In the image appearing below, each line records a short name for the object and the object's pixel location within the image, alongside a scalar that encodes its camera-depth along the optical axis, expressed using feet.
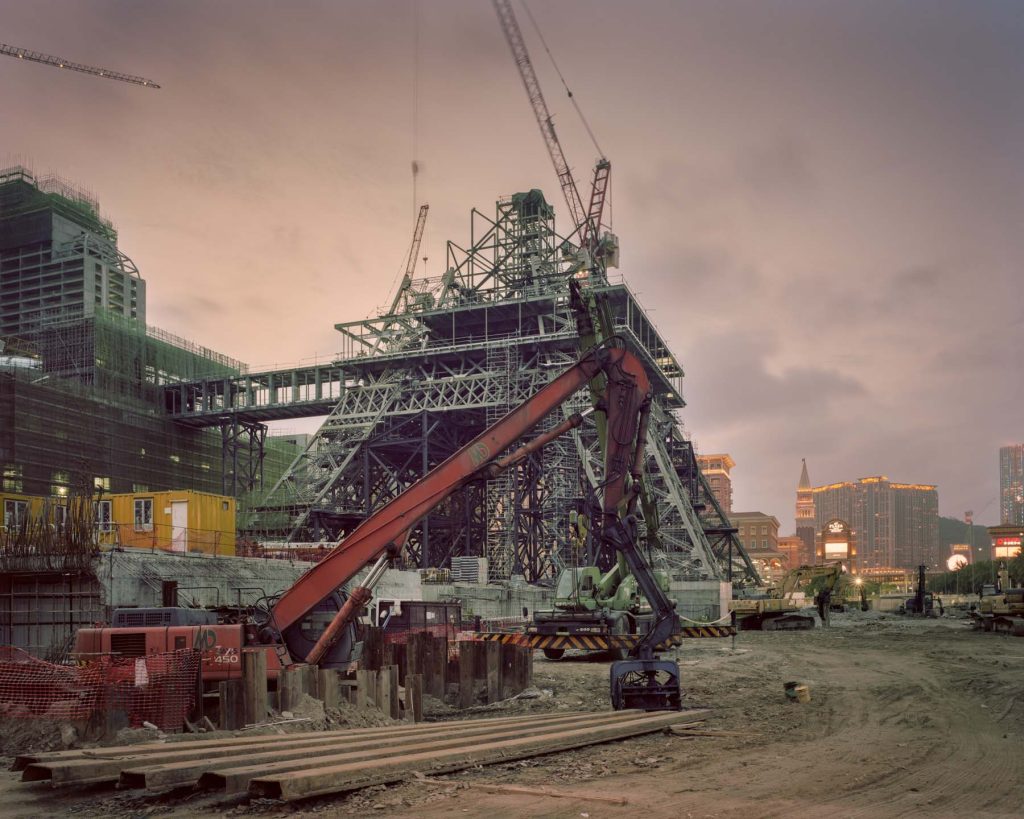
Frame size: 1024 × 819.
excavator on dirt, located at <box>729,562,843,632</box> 167.32
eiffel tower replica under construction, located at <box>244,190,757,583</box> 214.07
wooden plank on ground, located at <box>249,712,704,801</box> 33.65
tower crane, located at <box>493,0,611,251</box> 300.40
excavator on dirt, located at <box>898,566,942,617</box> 220.43
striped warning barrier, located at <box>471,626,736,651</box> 66.44
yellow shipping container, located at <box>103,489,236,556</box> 135.85
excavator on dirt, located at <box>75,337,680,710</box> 59.36
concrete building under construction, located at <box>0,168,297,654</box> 95.04
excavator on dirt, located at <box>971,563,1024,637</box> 151.84
